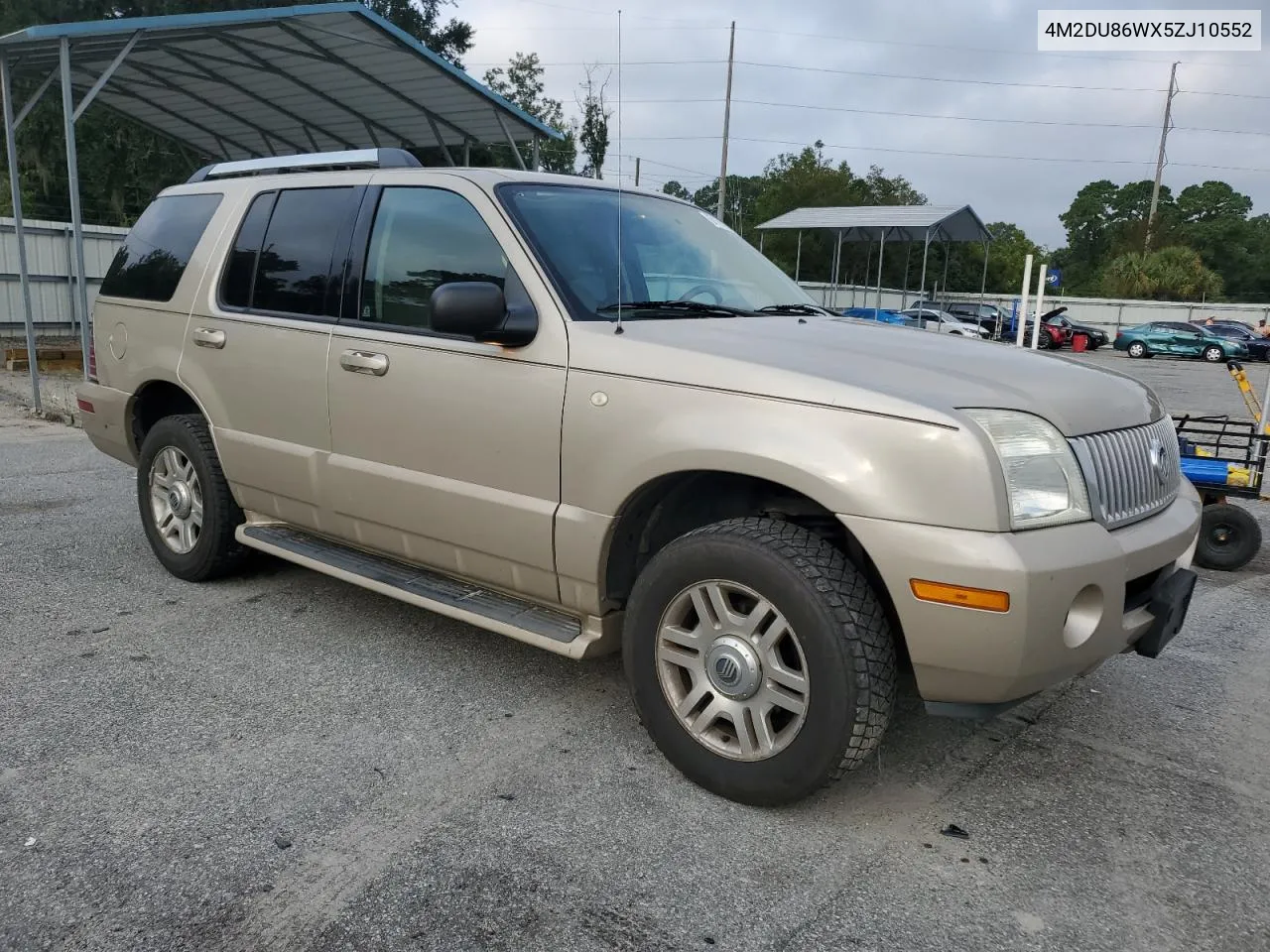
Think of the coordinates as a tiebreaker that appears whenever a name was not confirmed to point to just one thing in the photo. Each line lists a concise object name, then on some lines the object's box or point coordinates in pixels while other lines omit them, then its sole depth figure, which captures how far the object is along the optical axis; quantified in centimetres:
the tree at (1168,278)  4981
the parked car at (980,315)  3634
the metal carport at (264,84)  981
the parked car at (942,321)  3043
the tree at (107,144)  2120
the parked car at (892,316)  2884
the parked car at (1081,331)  3662
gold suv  259
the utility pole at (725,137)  2951
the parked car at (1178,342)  3368
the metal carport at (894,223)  3092
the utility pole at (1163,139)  5891
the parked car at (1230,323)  3700
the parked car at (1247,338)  3447
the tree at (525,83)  4538
